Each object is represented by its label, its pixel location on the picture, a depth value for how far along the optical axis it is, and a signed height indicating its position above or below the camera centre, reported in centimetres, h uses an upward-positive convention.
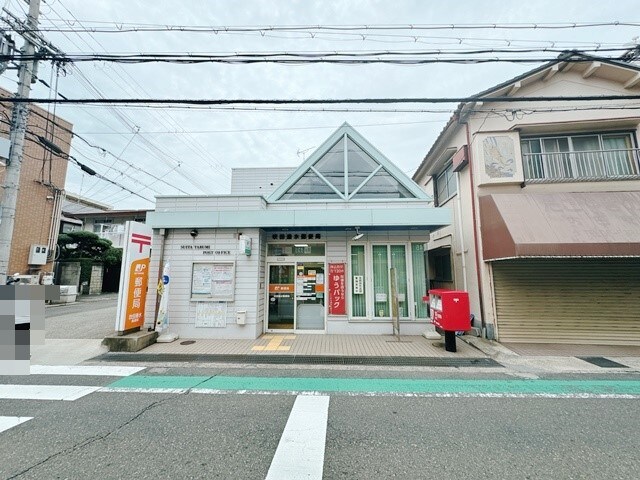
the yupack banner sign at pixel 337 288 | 869 -41
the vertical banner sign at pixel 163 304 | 774 -82
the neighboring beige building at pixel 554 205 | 718 +201
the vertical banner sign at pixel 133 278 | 723 -9
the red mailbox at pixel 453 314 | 664 -95
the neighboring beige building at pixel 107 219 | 2495 +520
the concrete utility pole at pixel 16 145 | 655 +325
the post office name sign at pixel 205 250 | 846 +78
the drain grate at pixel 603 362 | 585 -192
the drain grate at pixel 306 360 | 604 -193
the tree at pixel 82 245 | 1861 +209
